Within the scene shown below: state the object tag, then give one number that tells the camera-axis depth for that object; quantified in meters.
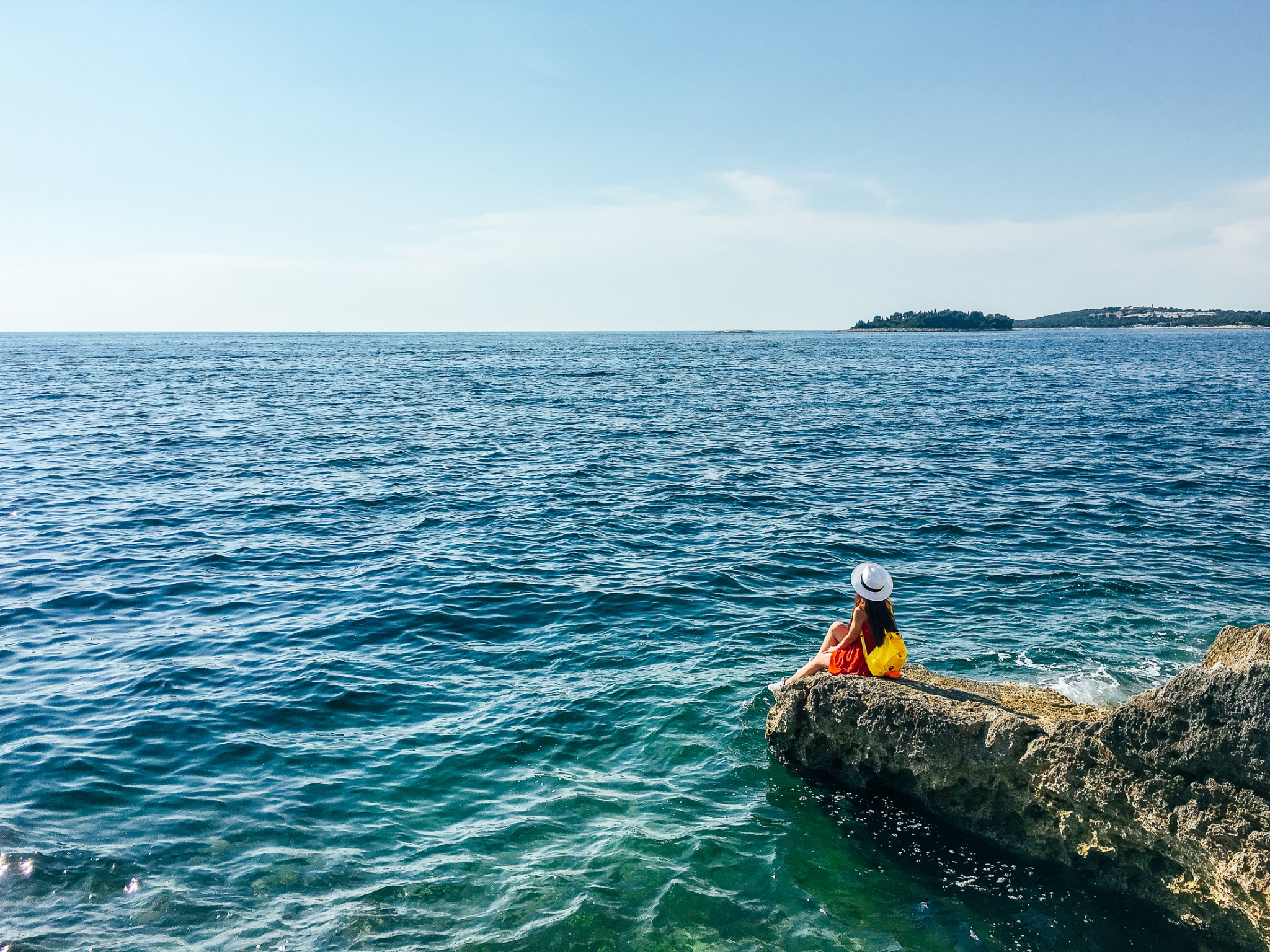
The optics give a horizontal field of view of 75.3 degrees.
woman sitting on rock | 9.34
